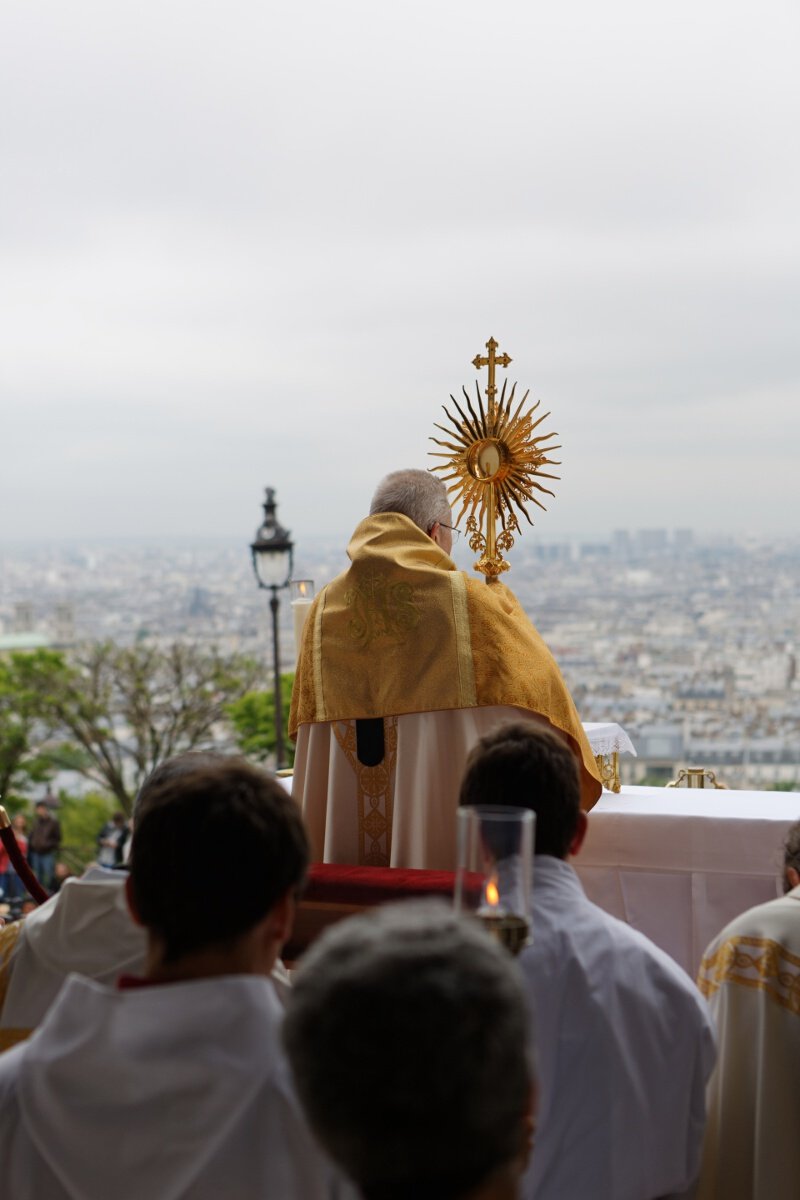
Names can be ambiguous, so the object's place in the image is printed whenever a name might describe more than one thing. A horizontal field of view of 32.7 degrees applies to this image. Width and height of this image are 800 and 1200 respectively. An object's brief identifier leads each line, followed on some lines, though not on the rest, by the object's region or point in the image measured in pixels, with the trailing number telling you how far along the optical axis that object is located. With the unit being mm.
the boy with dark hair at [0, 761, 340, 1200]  1587
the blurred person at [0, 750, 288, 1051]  2342
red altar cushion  3486
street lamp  9570
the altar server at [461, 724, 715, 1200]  2312
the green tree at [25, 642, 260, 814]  18906
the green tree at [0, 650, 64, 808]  19516
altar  4359
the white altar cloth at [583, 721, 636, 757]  4809
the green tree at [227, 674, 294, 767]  18859
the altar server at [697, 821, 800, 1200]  2666
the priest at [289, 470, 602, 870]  4426
